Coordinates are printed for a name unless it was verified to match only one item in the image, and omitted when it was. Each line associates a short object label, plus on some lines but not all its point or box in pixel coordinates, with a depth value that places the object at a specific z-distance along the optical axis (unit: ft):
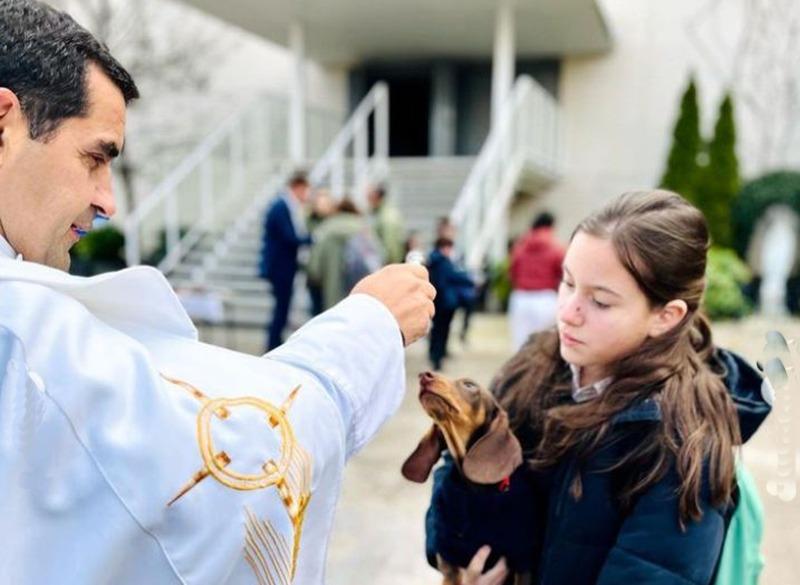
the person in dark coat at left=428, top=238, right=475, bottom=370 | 14.82
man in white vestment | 2.32
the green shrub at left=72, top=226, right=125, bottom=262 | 37.73
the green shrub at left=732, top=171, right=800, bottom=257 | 42.75
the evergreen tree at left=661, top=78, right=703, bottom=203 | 43.09
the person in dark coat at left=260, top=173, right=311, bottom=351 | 24.06
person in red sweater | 22.93
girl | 4.16
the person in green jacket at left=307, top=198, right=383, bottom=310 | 23.66
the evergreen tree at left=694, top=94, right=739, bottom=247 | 42.34
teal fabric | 4.61
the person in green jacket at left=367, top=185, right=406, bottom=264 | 26.21
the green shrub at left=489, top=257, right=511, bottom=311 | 39.52
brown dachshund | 4.45
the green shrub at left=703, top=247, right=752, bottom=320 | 37.27
